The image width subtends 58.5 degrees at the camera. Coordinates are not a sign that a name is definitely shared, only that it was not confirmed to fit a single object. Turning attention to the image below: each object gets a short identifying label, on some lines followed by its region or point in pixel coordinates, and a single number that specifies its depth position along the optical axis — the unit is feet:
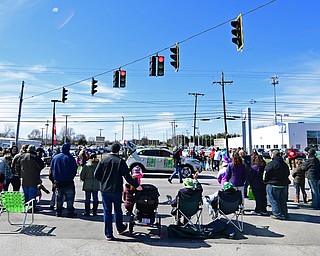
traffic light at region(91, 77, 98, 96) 57.00
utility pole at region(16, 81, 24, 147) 89.21
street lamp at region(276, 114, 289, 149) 191.21
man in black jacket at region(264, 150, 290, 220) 24.91
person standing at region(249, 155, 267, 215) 26.95
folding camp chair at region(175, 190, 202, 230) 20.79
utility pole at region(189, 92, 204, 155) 173.47
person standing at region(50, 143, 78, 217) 24.77
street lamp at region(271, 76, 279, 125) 263.49
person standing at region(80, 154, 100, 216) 25.69
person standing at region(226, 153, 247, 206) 26.05
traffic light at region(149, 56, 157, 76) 42.86
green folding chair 20.89
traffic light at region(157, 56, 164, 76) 42.16
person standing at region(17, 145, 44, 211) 25.57
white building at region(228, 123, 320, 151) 189.78
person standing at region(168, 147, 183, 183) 49.37
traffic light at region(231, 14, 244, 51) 31.58
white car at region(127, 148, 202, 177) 59.21
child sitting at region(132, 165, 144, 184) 25.74
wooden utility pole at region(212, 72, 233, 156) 111.61
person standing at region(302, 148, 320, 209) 28.91
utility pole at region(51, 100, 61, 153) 122.68
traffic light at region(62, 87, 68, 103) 66.82
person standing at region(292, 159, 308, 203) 31.68
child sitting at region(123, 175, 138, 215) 22.68
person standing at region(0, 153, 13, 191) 27.09
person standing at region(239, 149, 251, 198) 33.47
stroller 20.84
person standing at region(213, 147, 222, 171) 70.83
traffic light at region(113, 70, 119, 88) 50.51
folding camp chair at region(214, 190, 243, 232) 21.48
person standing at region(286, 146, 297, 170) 72.54
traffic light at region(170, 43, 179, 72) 39.40
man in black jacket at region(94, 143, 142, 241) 18.98
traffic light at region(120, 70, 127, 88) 49.16
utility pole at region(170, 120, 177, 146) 350.35
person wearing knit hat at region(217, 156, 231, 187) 26.81
